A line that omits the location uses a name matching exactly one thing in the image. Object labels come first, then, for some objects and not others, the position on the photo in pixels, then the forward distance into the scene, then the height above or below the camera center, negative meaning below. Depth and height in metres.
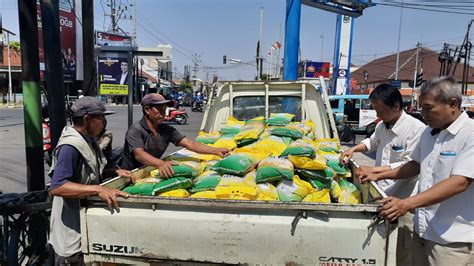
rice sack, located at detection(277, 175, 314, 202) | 2.57 -0.70
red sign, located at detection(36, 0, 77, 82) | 6.07 +0.75
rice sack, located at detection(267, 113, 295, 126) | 4.59 -0.36
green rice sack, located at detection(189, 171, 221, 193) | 2.73 -0.71
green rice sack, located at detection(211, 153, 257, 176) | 2.83 -0.59
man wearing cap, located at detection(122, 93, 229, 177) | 3.53 -0.51
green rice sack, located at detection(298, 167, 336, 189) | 2.85 -0.64
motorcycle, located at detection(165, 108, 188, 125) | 19.09 -1.47
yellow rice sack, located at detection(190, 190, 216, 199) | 2.58 -0.75
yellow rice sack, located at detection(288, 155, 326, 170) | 2.83 -0.55
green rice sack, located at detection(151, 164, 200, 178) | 2.89 -0.65
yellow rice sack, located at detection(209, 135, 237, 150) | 3.93 -0.58
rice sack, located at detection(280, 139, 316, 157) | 3.01 -0.48
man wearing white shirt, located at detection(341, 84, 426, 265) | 3.01 -0.41
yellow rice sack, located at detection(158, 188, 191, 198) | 2.69 -0.78
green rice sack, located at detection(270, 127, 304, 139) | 3.86 -0.43
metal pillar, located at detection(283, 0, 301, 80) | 13.76 +2.07
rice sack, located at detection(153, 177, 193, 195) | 2.74 -0.73
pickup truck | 2.16 -0.87
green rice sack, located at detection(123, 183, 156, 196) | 2.71 -0.76
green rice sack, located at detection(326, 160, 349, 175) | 3.21 -0.65
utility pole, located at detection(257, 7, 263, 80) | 34.90 +2.51
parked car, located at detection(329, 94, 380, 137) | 15.38 -0.77
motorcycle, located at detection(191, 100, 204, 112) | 33.41 -1.56
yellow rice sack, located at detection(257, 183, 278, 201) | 2.53 -0.71
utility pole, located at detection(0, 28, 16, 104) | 32.72 -0.18
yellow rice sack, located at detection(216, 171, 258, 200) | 2.46 -0.68
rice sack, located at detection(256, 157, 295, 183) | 2.67 -0.58
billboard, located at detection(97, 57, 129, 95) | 7.24 +0.21
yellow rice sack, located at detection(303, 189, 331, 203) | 2.57 -0.74
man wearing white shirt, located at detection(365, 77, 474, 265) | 2.12 -0.52
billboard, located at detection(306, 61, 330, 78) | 33.25 +2.24
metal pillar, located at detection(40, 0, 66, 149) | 4.02 +0.28
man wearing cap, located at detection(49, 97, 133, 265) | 2.39 -0.63
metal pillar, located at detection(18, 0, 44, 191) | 3.71 -0.08
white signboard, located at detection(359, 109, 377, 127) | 15.25 -0.93
